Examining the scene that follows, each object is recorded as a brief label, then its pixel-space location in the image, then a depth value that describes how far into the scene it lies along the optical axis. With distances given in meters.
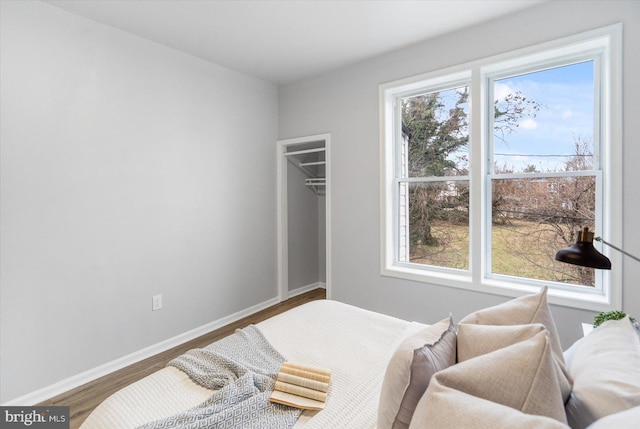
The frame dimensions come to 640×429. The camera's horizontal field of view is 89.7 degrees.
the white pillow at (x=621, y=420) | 0.64
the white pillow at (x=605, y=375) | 0.79
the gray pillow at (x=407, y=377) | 0.89
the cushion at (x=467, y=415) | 0.64
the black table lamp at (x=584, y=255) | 1.31
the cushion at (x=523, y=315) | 1.13
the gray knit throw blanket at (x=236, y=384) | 1.08
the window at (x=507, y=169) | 2.23
